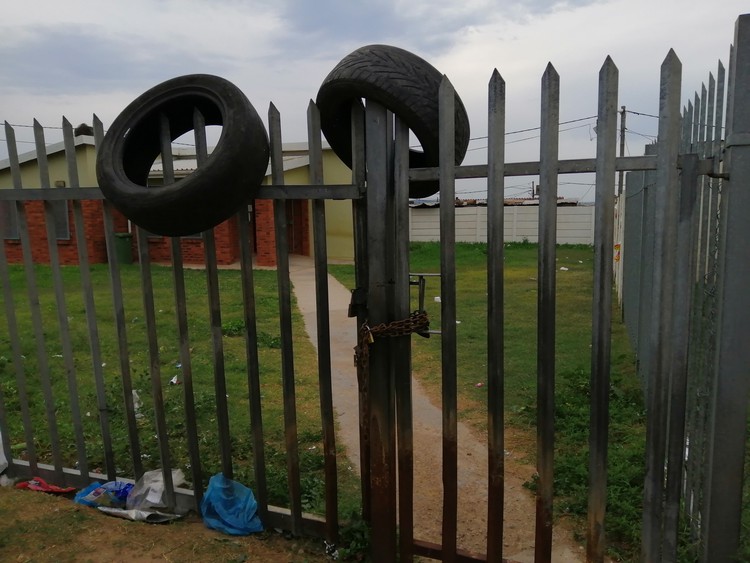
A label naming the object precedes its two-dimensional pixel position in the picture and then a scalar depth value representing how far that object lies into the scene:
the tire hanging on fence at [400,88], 2.42
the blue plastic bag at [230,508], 3.16
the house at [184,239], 14.29
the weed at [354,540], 2.95
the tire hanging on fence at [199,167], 2.59
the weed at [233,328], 8.54
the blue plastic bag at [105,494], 3.46
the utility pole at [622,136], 12.71
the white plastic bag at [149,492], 3.38
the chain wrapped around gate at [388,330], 2.65
